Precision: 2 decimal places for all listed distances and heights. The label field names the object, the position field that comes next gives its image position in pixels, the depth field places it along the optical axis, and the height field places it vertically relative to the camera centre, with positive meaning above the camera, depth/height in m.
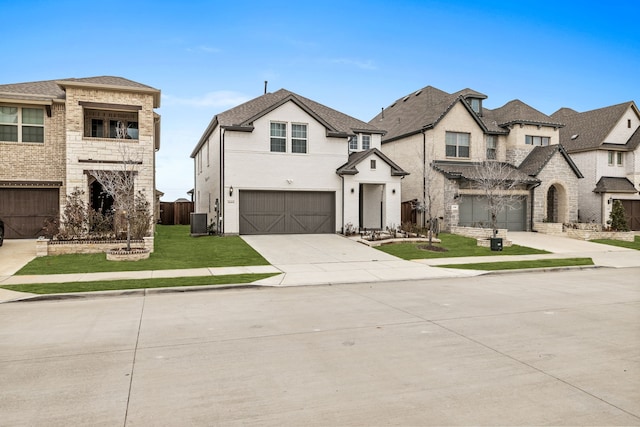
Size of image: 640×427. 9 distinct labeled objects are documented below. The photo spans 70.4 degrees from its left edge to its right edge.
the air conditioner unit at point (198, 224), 24.13 -0.66
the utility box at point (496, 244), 21.07 -1.41
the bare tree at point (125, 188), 18.28 +0.97
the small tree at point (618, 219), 28.05 -0.27
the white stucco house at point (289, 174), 24.31 +2.16
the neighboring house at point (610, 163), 33.84 +3.94
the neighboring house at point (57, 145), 21.33 +3.15
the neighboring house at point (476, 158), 29.08 +3.80
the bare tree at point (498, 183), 25.80 +1.94
